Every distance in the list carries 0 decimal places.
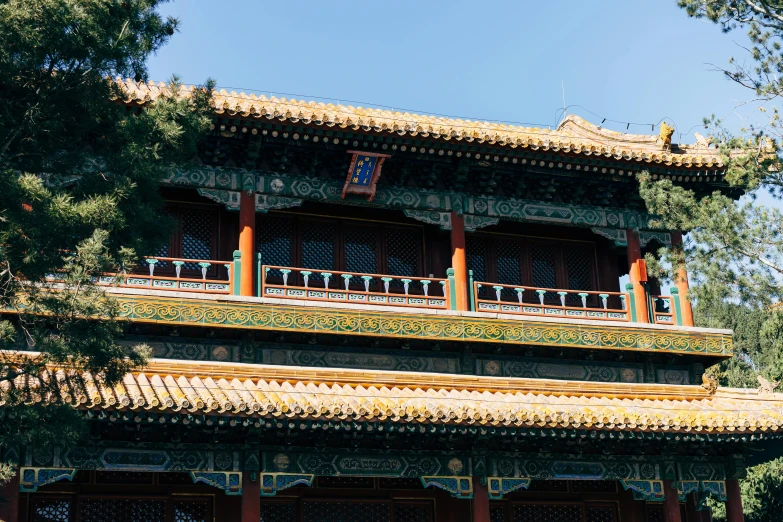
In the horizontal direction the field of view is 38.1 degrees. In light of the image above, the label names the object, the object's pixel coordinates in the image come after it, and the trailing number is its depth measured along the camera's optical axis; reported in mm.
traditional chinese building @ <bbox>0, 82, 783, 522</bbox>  15086
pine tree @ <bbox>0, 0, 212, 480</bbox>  11109
